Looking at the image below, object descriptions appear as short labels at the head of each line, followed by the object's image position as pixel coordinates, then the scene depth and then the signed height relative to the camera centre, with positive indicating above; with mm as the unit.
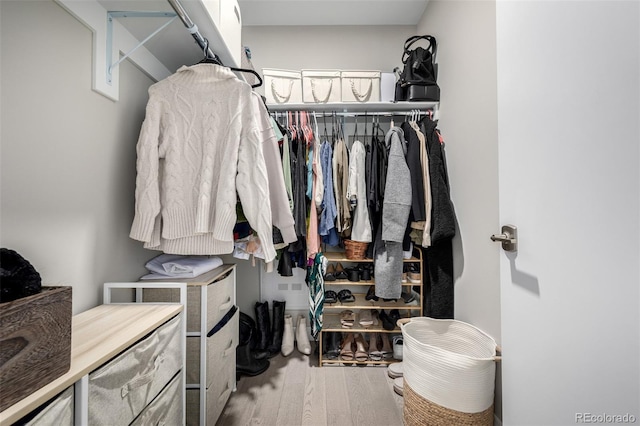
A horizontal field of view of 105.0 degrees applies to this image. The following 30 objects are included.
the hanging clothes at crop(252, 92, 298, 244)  1319 +181
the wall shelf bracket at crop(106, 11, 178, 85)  1016 +823
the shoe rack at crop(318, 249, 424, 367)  1783 -674
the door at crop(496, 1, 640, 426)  469 +22
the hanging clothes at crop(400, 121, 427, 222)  1575 +257
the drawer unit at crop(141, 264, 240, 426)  1170 -636
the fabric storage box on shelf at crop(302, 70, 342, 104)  1894 +1017
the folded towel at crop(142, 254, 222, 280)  1248 -264
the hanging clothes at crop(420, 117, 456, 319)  1507 -118
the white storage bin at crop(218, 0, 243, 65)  1138 +956
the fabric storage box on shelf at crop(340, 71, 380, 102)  1890 +1013
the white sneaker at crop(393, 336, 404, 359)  1812 -967
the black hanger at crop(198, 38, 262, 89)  1112 +753
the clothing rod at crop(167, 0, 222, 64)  872 +757
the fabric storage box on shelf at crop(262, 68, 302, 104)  1896 +1018
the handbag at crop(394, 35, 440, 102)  1730 +998
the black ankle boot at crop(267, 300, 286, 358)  1967 -920
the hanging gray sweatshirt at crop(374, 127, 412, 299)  1586 -22
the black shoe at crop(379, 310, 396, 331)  1817 -794
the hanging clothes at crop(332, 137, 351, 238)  1750 +237
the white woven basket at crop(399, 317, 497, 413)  1062 -711
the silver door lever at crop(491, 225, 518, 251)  763 -66
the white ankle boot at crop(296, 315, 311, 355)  1948 -993
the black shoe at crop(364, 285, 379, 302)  1891 -604
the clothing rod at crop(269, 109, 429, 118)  1835 +793
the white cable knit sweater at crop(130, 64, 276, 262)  1103 +232
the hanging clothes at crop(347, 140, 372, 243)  1690 +146
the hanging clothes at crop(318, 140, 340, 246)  1709 +79
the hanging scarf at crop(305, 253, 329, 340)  1725 -539
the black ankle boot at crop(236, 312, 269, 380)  1695 -1010
